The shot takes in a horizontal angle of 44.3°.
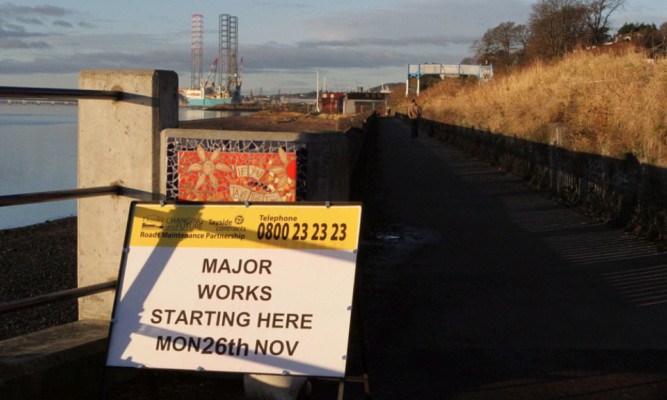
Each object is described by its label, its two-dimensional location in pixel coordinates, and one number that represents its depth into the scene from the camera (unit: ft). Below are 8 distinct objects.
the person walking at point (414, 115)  120.06
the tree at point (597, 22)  136.98
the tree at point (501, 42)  231.50
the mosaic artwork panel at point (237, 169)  16.58
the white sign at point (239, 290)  13.25
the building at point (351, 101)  464.24
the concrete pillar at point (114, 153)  16.26
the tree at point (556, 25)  139.74
